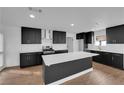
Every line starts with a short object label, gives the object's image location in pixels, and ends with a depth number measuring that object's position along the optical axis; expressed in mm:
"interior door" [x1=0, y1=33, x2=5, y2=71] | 3306
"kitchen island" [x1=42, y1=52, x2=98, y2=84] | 2004
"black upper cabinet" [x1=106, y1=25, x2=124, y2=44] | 3574
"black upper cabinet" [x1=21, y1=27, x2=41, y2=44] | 3922
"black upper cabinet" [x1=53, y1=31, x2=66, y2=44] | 4939
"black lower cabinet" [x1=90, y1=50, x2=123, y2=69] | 3424
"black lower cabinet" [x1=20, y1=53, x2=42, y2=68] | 3734
